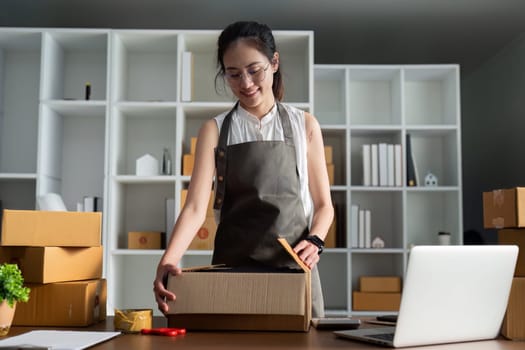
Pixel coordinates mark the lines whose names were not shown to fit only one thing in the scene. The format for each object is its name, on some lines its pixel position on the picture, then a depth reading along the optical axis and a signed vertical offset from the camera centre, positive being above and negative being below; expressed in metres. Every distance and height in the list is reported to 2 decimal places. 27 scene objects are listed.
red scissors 1.34 -0.24
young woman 1.84 +0.16
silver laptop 1.20 -0.15
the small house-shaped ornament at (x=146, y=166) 4.06 +0.33
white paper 1.18 -0.24
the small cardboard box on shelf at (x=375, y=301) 4.22 -0.53
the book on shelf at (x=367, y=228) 4.29 -0.05
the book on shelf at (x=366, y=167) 4.31 +0.36
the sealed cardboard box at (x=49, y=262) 1.59 -0.11
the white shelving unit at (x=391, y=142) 4.29 +0.50
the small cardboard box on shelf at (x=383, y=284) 4.29 -0.42
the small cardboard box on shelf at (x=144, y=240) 4.06 -0.14
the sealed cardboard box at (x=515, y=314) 1.36 -0.20
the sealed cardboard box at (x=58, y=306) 1.57 -0.22
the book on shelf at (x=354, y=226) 4.28 -0.04
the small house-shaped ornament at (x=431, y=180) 4.41 +0.28
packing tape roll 1.42 -0.23
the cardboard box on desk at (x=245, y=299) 1.37 -0.17
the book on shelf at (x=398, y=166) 4.27 +0.37
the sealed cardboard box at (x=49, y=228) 1.62 -0.03
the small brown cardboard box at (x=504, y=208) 1.53 +0.03
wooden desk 1.21 -0.24
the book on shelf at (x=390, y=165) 4.29 +0.37
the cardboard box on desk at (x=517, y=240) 1.51 -0.04
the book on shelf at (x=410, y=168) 4.32 +0.36
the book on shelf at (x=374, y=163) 4.30 +0.39
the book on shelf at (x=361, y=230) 4.29 -0.06
